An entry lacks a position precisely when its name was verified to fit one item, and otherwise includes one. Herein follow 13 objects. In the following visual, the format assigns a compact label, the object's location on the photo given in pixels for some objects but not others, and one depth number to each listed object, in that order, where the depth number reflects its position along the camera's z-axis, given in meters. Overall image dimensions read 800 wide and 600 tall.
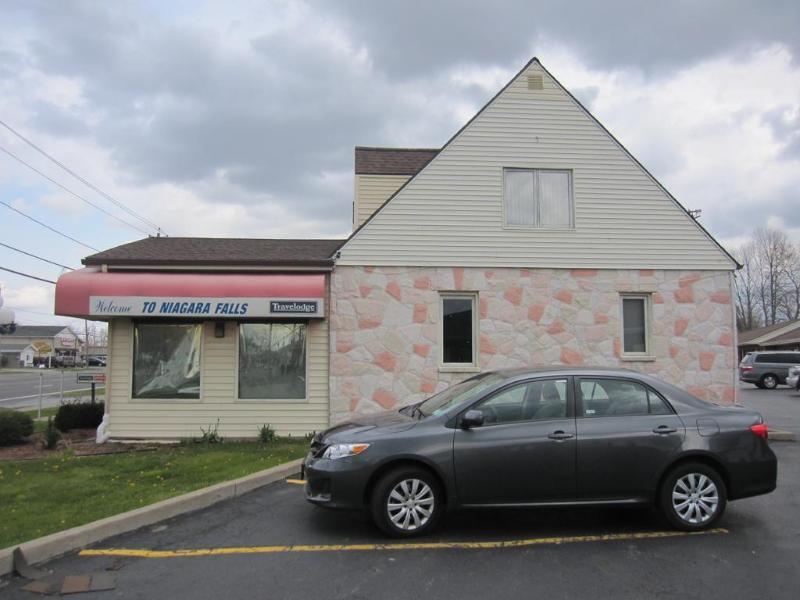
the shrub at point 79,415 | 12.58
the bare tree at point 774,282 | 66.25
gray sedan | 5.66
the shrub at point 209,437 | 11.02
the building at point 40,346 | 84.94
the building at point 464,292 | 11.44
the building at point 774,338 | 45.88
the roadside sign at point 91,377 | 11.89
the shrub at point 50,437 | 10.66
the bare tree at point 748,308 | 70.38
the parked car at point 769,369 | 29.95
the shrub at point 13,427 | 10.86
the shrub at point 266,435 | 11.02
